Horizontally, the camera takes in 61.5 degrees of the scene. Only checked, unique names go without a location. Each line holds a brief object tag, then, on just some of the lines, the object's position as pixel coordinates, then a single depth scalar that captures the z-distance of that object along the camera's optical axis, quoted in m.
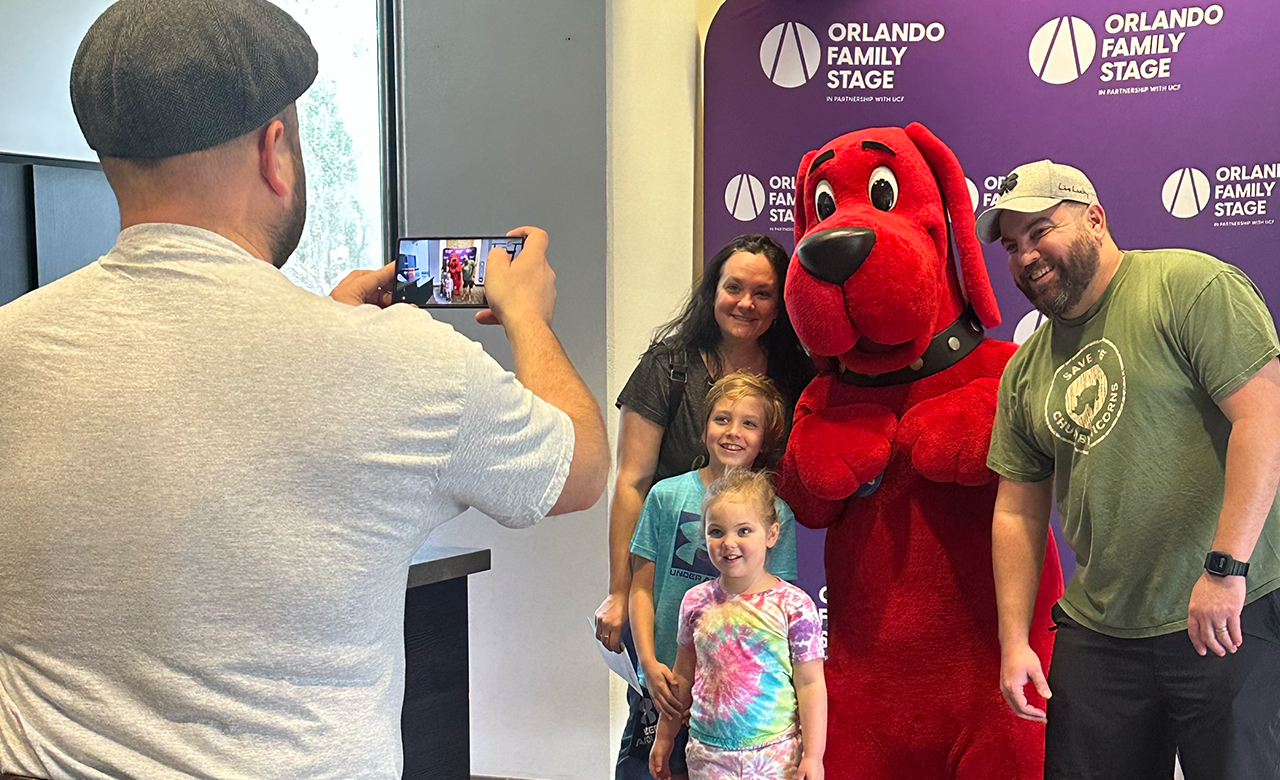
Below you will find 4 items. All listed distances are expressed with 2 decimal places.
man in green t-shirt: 1.78
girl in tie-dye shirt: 1.99
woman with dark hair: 2.32
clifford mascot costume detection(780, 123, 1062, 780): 1.96
